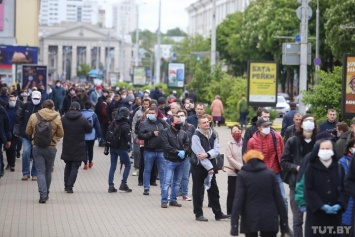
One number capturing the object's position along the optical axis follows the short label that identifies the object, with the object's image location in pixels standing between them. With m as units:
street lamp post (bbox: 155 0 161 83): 93.79
